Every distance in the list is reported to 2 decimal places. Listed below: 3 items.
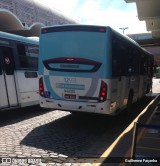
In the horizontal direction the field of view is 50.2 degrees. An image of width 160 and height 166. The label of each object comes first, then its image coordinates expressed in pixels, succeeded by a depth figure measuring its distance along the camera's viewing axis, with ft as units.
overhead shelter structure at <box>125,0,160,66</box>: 31.24
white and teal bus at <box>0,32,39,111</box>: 19.05
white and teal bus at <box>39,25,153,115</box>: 16.04
